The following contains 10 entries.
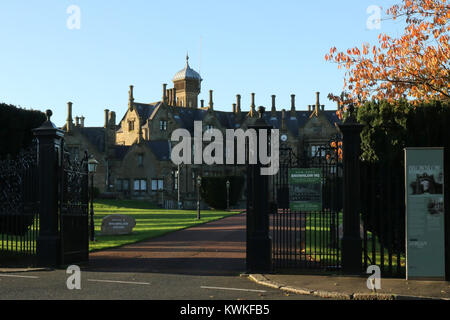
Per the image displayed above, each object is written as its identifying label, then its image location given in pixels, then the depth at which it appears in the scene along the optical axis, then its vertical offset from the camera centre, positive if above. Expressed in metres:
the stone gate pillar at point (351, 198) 13.02 -0.61
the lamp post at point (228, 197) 56.90 -2.56
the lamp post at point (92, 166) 23.82 +0.25
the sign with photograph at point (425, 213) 11.96 -0.89
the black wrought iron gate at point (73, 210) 15.19 -1.08
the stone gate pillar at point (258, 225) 13.60 -1.30
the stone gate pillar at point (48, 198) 14.75 -0.69
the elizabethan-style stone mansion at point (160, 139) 69.81 +4.58
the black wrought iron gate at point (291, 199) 13.53 -0.67
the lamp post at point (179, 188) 62.09 -1.92
